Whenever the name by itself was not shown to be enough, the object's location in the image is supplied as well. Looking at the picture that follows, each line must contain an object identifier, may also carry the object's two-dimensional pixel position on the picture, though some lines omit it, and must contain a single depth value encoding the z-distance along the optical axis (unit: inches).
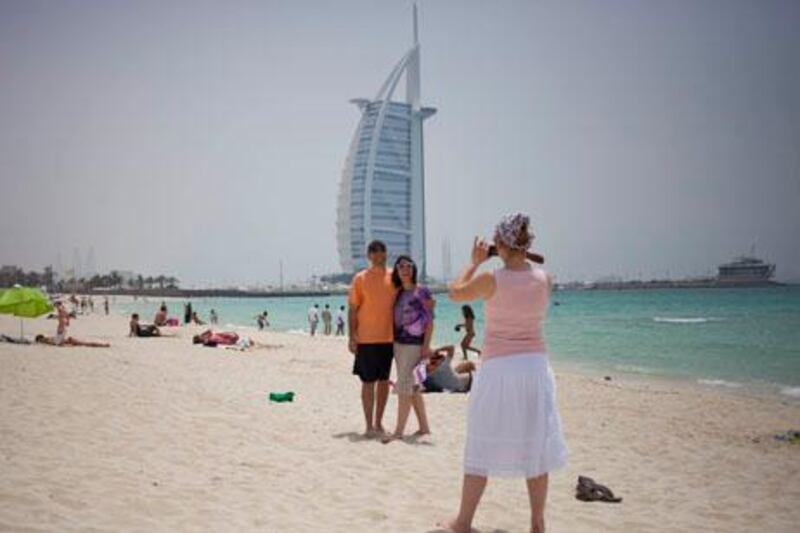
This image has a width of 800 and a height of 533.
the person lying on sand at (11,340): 585.6
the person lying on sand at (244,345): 647.1
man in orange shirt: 218.1
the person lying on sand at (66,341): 583.8
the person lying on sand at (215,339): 663.8
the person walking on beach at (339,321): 1139.9
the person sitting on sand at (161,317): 968.7
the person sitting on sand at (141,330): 794.2
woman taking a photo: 122.5
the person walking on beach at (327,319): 1156.5
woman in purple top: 216.4
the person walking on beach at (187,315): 1261.1
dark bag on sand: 165.8
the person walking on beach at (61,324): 579.5
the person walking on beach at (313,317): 1096.7
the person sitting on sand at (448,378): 358.3
